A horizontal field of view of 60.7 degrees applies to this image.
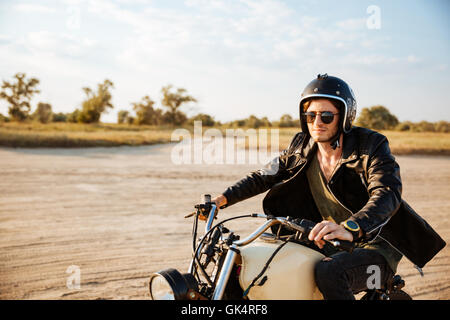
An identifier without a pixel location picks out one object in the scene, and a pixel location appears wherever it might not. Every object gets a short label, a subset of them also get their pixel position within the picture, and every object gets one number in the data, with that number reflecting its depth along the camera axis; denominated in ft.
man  7.11
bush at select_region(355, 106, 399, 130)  104.02
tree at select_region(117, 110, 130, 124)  151.02
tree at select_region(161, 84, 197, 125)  147.13
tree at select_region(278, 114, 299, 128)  110.63
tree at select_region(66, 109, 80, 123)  138.10
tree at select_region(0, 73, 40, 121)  107.34
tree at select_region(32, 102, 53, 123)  115.85
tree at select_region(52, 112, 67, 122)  145.89
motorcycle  6.25
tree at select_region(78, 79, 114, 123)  135.23
